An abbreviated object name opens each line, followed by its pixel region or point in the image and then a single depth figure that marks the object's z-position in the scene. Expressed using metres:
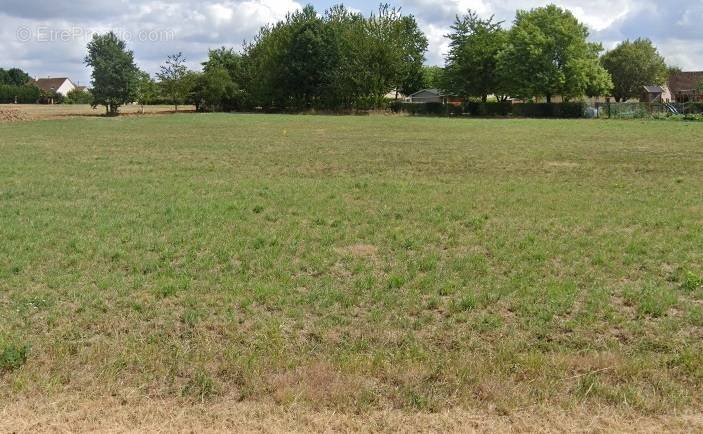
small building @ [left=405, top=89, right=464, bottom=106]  79.74
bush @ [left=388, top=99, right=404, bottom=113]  61.50
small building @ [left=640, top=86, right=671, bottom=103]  80.12
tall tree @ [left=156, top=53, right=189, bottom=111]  69.62
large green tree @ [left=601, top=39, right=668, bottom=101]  80.25
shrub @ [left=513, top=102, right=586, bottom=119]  52.75
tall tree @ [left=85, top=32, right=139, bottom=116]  58.91
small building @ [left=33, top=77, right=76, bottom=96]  133.84
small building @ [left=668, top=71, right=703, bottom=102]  86.44
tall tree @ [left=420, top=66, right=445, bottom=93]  85.25
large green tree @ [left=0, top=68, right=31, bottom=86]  128.75
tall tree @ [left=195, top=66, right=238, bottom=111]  67.31
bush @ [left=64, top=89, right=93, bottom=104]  104.24
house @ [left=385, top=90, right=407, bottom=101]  78.38
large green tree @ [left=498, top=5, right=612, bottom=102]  54.38
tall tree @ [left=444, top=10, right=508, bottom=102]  58.78
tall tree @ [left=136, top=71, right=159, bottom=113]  62.13
